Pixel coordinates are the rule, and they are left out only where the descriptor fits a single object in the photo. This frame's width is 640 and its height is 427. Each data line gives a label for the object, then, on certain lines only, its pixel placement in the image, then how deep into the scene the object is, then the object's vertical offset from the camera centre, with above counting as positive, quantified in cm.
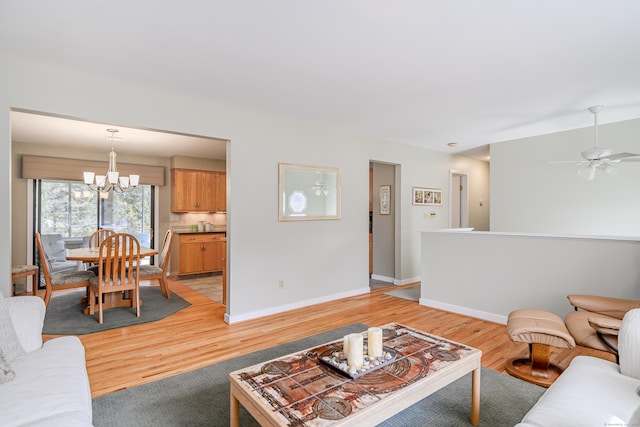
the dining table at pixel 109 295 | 402 -111
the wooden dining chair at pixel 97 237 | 516 -40
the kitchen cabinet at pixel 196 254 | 618 -81
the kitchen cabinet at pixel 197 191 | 631 +45
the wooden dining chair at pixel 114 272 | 377 -72
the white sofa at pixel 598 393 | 133 -84
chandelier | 438 +48
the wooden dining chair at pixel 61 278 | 369 -80
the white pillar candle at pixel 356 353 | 166 -73
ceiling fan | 329 +58
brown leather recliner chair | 220 -81
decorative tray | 165 -81
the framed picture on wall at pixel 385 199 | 594 +25
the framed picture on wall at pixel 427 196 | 587 +32
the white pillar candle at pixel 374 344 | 178 -73
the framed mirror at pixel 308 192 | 419 +29
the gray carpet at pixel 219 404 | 196 -126
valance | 518 +78
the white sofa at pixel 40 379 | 131 -81
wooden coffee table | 135 -83
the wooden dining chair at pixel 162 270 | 447 -81
